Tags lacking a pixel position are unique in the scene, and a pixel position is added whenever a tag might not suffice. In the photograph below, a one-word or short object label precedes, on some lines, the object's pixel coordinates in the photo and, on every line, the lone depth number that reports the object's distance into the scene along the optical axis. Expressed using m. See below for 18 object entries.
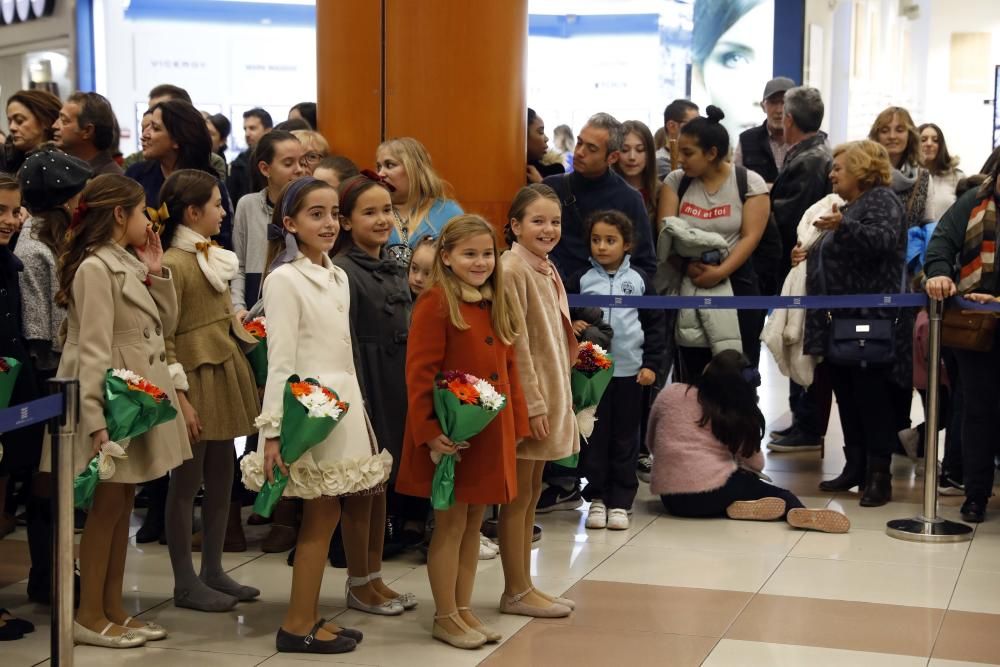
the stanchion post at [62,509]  3.83
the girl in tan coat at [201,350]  4.87
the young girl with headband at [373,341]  4.89
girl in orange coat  4.41
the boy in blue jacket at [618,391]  6.40
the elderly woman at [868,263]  6.70
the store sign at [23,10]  14.17
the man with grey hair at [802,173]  7.67
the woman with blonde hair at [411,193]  5.68
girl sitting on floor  6.46
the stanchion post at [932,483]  6.11
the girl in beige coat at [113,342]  4.31
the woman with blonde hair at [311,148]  6.15
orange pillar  6.38
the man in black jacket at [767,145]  8.63
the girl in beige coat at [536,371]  4.83
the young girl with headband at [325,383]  4.33
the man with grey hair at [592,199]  6.60
